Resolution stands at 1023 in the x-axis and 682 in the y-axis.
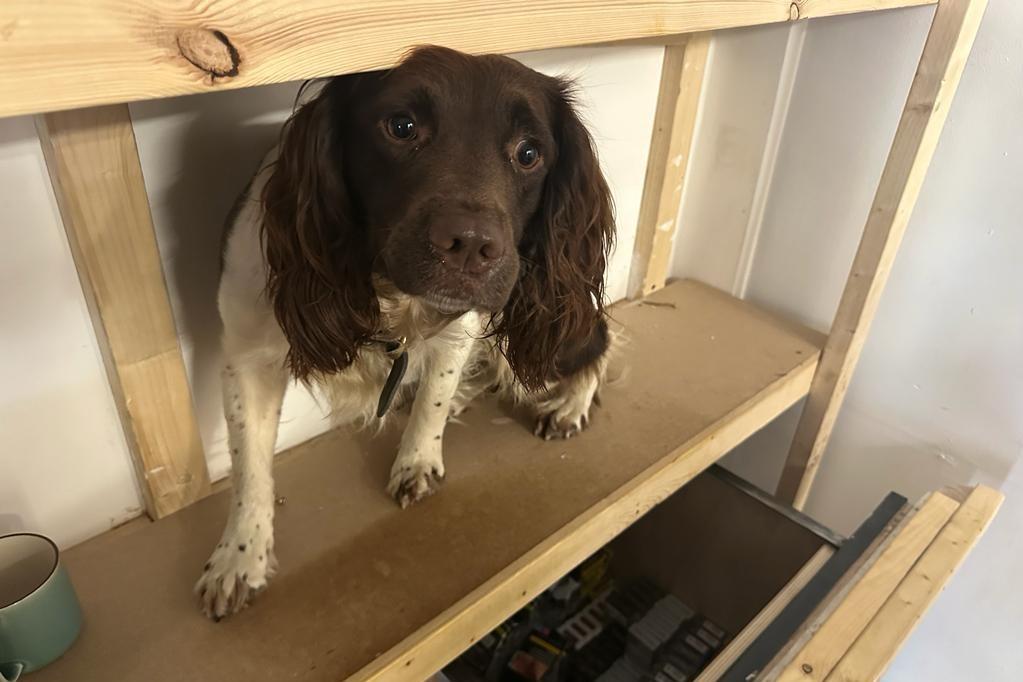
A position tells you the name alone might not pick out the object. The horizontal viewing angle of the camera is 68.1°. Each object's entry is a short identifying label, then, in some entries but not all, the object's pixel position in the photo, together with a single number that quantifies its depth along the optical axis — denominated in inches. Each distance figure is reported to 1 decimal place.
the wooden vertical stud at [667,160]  65.6
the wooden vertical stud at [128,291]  35.7
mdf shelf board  39.7
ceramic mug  36.0
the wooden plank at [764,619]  50.1
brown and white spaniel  34.1
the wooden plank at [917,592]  45.5
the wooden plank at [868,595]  45.3
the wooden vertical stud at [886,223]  53.1
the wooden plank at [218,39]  17.7
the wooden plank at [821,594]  49.0
